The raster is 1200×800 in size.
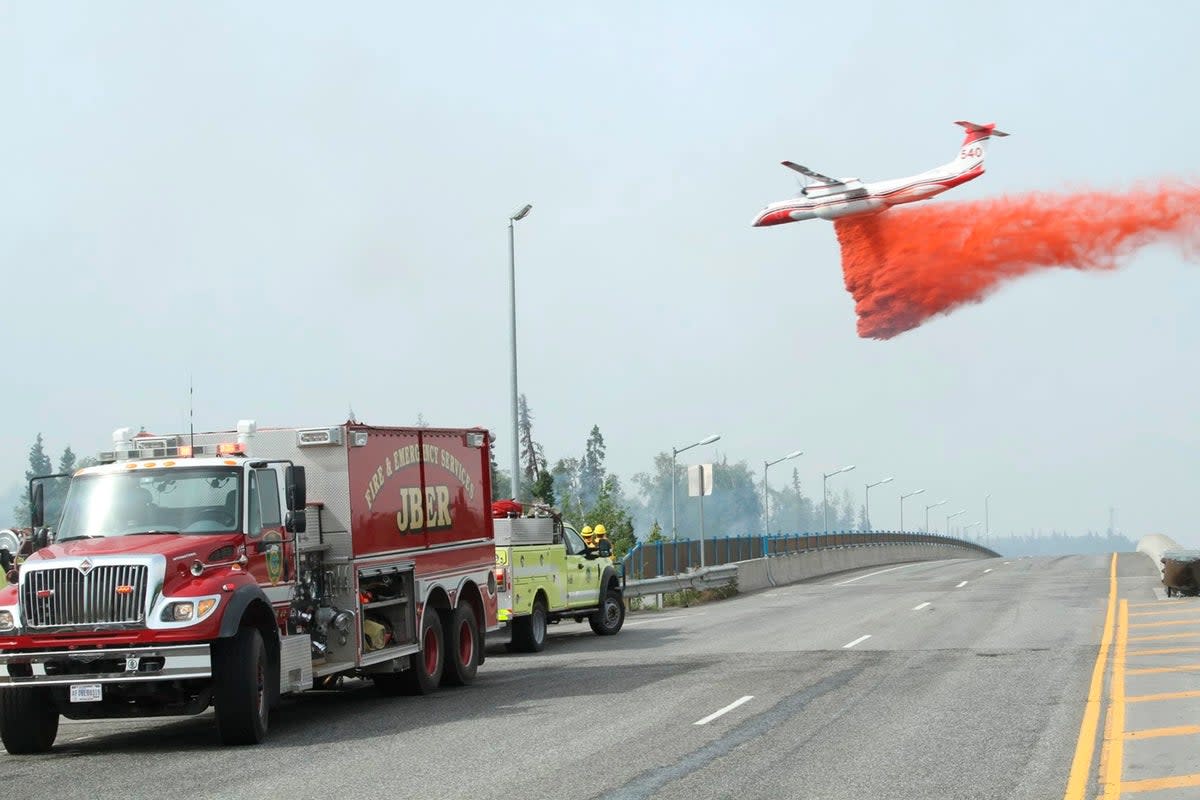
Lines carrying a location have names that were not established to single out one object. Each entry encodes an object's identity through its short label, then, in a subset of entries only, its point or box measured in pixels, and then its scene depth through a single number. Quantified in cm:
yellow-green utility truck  2370
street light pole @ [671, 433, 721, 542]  5237
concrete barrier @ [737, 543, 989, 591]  4487
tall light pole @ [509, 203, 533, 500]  3324
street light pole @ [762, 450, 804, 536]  7001
